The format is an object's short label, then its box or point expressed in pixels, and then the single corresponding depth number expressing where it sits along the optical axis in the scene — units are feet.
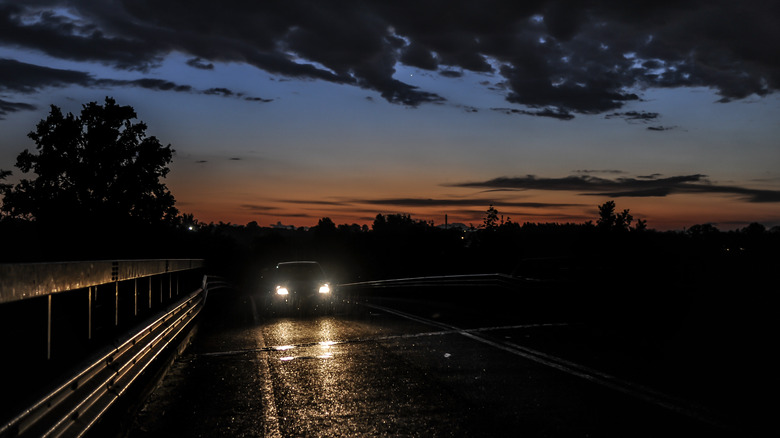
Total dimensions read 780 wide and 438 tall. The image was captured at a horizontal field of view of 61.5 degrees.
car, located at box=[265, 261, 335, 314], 58.65
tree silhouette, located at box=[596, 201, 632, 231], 515.09
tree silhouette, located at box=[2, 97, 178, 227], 187.11
